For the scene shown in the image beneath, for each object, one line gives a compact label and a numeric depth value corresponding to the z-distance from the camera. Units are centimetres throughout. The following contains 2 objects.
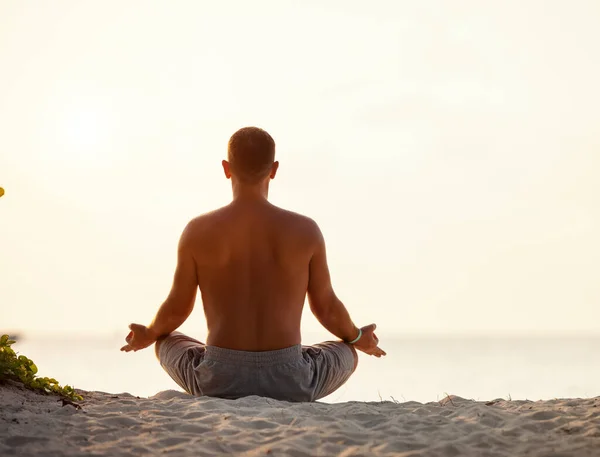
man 540
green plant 524
